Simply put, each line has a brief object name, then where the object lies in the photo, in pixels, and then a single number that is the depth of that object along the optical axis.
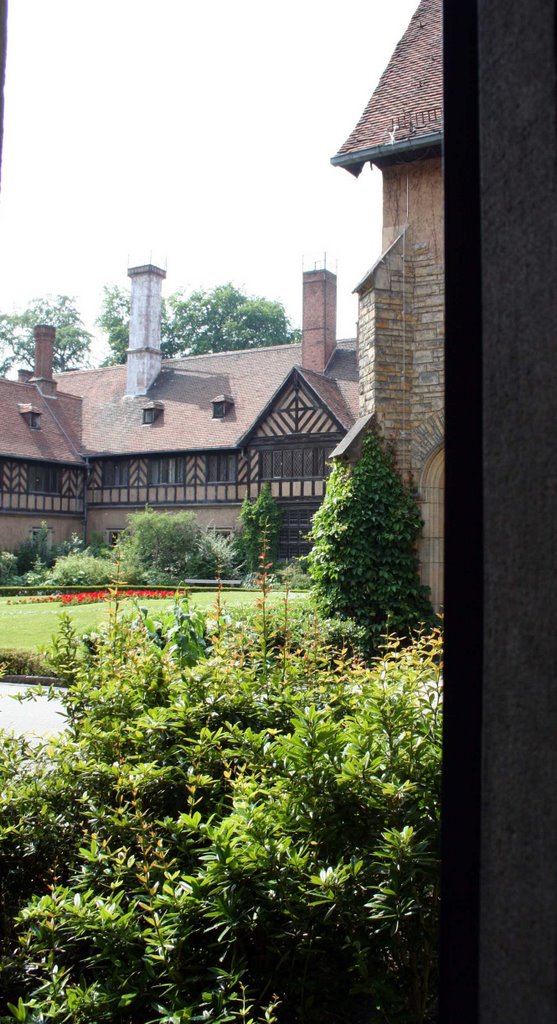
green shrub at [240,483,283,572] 28.06
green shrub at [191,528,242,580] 27.38
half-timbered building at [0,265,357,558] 29.03
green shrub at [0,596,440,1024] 2.06
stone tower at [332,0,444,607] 11.15
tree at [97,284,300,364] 47.19
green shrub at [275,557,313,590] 23.67
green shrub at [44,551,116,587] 25.05
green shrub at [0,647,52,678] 11.84
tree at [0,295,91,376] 50.41
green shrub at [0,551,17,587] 28.01
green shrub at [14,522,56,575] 29.80
